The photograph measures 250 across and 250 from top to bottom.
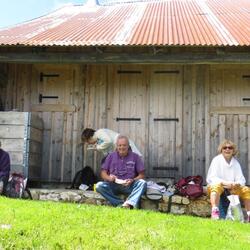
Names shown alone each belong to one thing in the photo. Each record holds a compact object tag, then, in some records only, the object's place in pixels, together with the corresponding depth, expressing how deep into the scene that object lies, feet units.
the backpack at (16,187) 25.34
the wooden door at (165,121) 29.91
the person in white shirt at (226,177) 21.74
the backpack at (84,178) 28.17
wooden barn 28.48
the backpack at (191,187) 23.77
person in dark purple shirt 24.40
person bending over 27.04
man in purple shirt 23.26
